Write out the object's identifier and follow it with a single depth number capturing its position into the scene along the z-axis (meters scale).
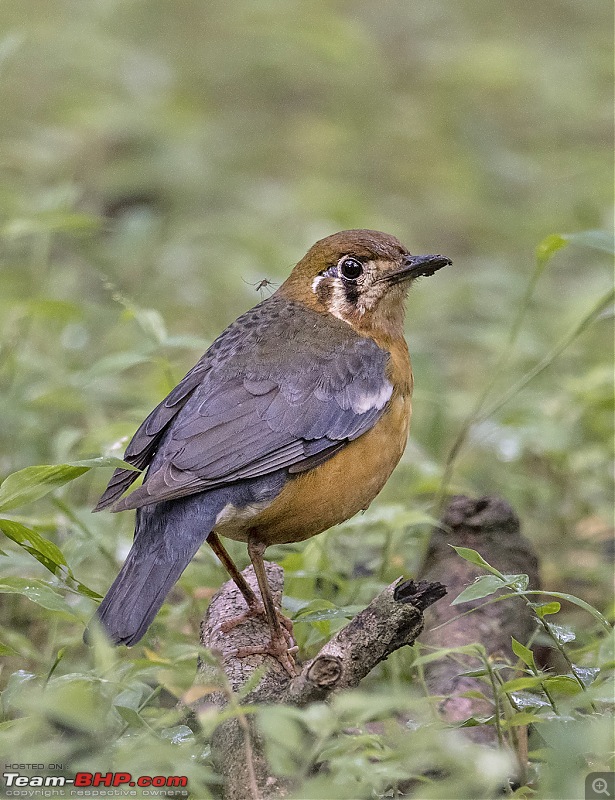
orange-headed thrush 8.20
